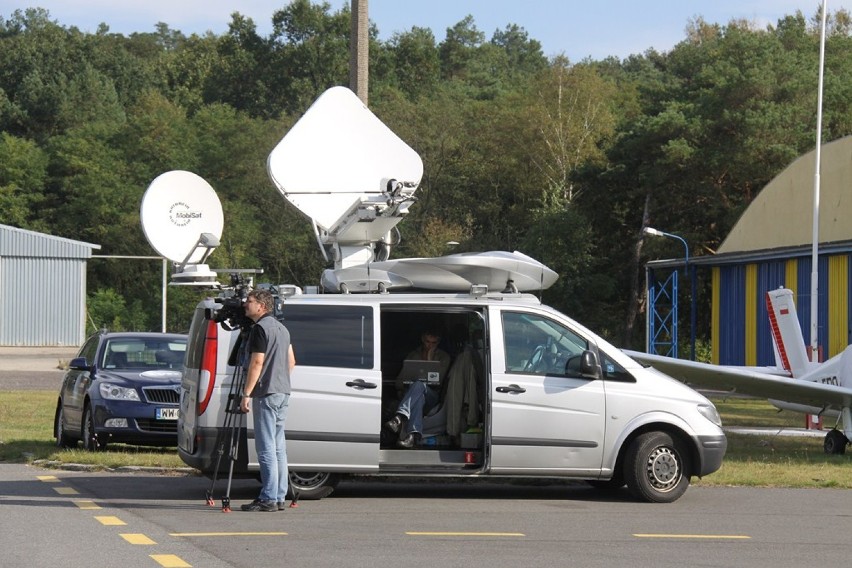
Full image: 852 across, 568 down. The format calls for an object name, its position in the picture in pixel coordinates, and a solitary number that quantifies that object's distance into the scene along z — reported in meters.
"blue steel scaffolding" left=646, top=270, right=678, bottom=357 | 44.94
